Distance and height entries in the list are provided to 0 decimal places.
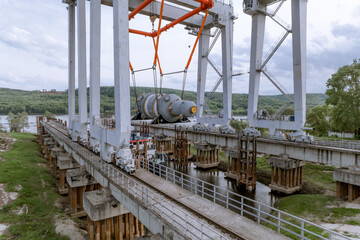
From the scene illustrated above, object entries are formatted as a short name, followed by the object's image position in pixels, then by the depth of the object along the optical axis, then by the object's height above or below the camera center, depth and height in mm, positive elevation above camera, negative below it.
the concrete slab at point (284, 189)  22050 -7212
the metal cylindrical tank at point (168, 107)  21781 +986
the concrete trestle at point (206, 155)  32406 -5696
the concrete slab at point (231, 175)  27600 -7292
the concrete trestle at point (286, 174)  21672 -5828
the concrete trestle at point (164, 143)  39500 -4738
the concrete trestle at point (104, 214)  12055 -5420
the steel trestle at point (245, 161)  23494 -4754
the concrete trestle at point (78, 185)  17305 -5788
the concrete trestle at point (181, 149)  32562 -4785
